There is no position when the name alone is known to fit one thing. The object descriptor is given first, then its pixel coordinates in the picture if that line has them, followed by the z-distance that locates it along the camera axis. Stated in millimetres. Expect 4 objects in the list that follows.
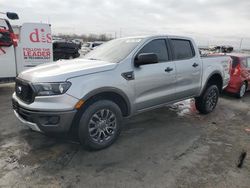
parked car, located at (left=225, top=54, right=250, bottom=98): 6382
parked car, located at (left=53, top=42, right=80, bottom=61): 12408
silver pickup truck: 2640
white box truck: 5703
